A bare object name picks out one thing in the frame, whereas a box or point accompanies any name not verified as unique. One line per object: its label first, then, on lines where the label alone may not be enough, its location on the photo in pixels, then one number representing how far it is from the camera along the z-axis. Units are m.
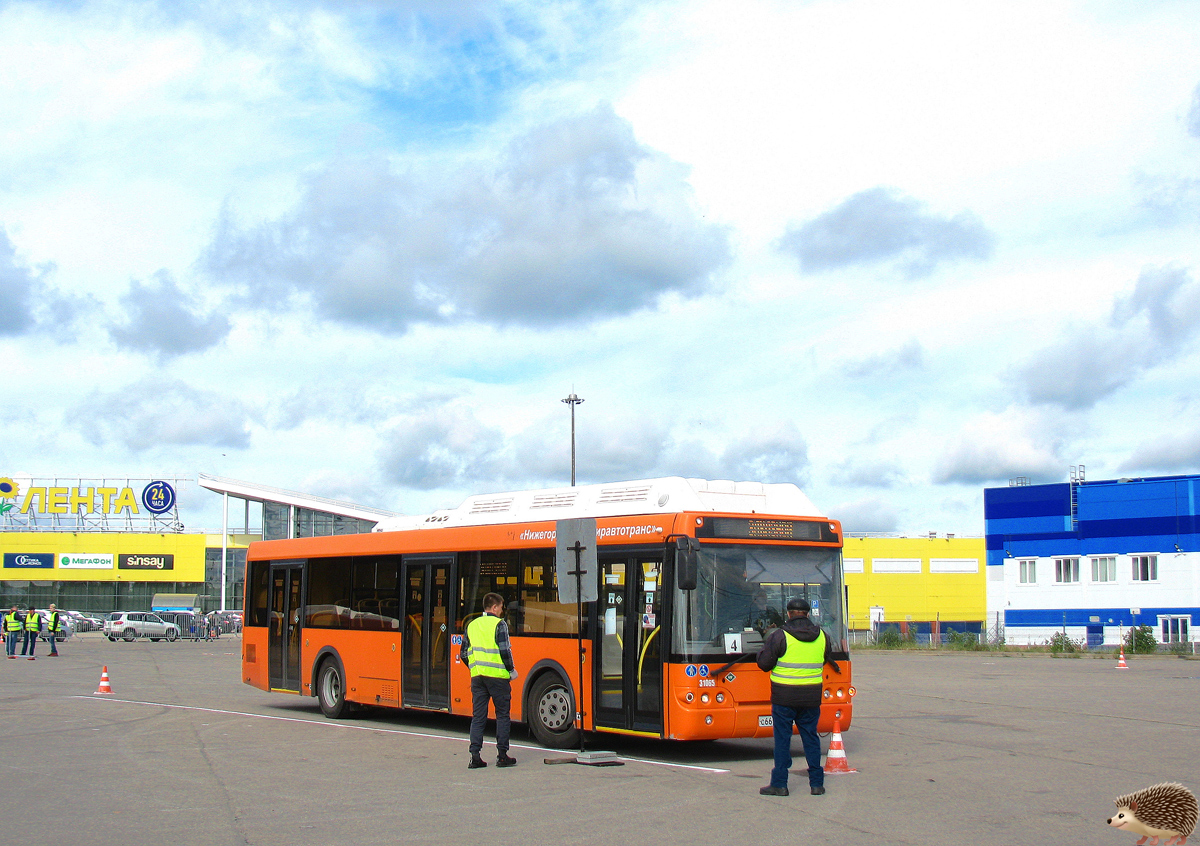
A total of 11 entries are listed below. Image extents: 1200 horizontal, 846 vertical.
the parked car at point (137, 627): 55.84
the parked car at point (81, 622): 65.91
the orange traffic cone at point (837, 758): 11.86
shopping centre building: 71.75
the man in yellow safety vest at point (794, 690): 10.29
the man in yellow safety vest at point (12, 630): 36.72
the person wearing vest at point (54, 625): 37.63
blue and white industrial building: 58.94
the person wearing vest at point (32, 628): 36.12
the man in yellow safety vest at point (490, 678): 11.95
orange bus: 12.37
